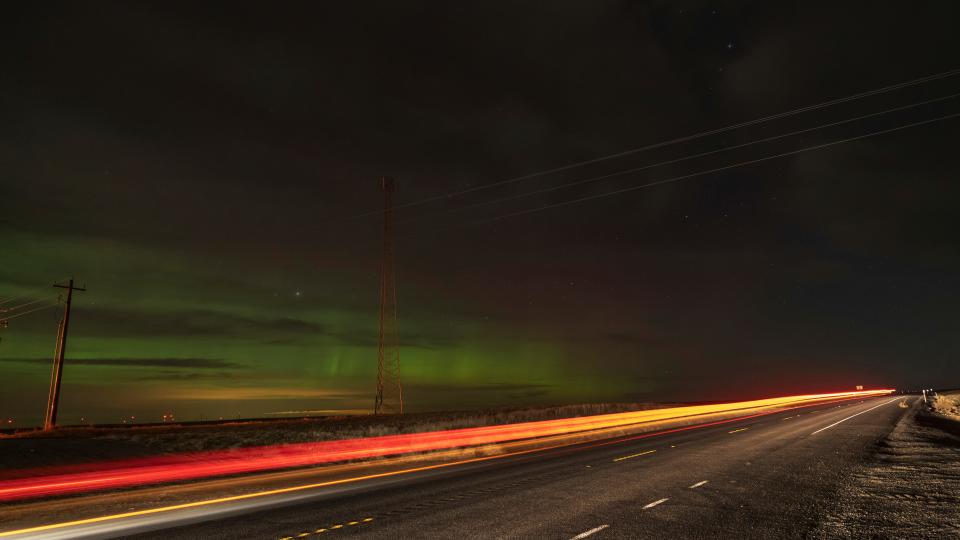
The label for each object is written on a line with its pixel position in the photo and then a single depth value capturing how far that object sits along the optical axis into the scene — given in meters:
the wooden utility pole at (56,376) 40.78
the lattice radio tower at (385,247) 39.50
